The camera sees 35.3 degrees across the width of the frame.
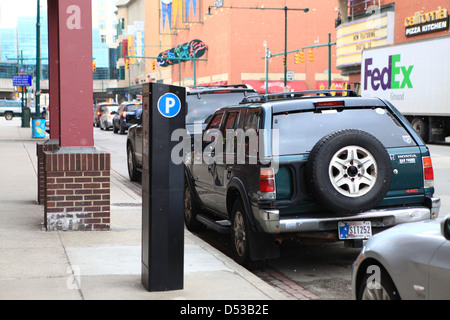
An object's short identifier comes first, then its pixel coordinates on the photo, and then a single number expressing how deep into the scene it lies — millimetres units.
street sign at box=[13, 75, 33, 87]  46016
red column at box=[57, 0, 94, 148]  8641
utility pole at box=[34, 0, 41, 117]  38288
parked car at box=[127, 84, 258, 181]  13820
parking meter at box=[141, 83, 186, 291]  5688
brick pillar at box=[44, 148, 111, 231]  8719
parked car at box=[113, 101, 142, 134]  37466
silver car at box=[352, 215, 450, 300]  4009
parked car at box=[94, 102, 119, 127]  53184
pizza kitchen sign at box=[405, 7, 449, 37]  37125
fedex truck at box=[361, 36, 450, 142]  28000
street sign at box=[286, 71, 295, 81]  47544
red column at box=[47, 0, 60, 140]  11781
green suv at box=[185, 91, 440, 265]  6773
